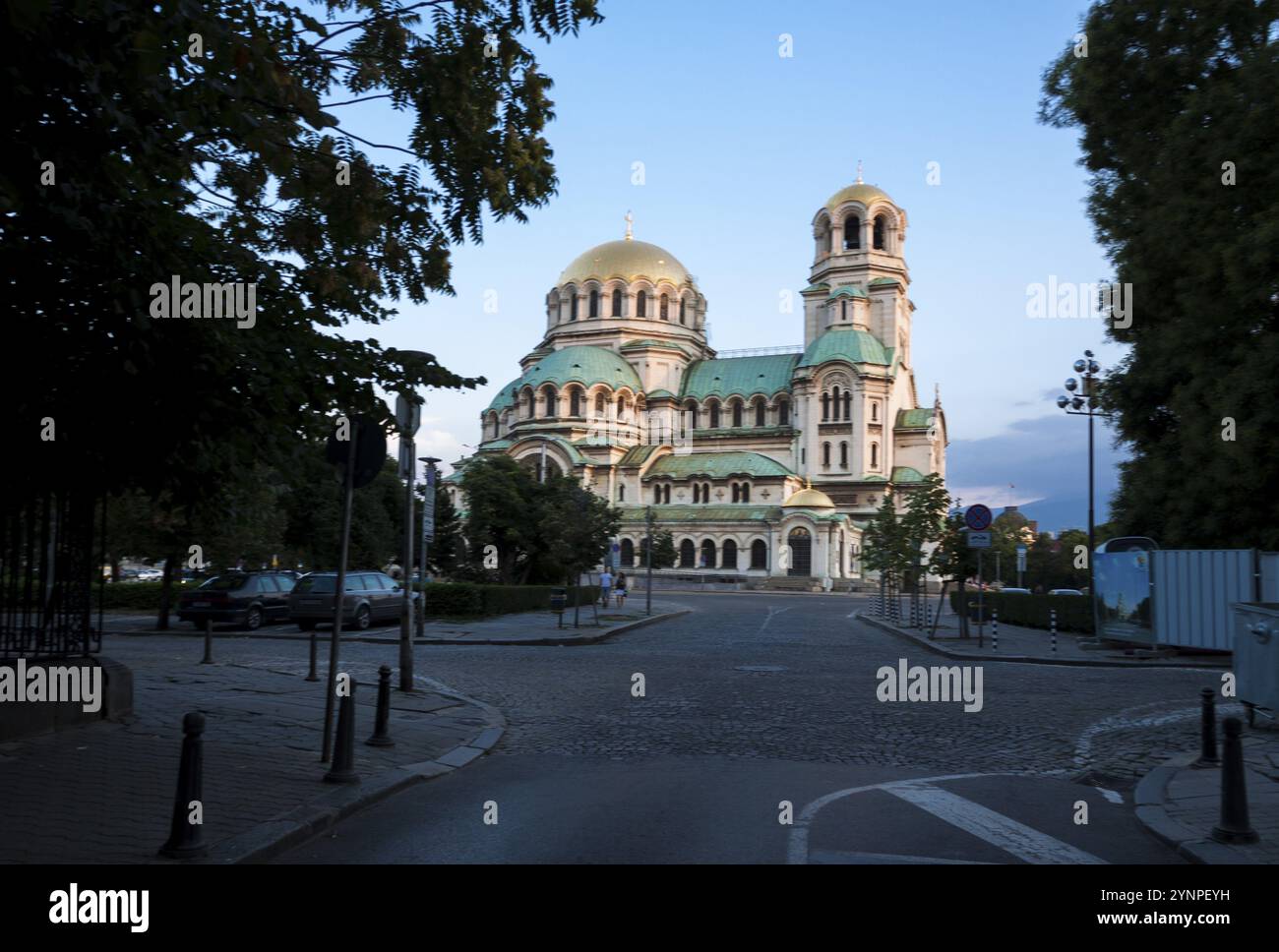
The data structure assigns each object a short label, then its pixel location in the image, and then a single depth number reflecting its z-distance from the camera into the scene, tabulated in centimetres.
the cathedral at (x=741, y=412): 7812
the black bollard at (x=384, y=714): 969
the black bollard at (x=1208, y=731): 890
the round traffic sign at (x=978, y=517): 2402
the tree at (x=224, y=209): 612
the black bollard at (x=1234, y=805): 641
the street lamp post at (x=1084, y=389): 3471
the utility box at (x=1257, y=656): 1075
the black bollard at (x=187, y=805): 576
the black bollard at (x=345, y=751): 795
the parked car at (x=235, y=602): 2611
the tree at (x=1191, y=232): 1722
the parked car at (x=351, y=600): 2575
